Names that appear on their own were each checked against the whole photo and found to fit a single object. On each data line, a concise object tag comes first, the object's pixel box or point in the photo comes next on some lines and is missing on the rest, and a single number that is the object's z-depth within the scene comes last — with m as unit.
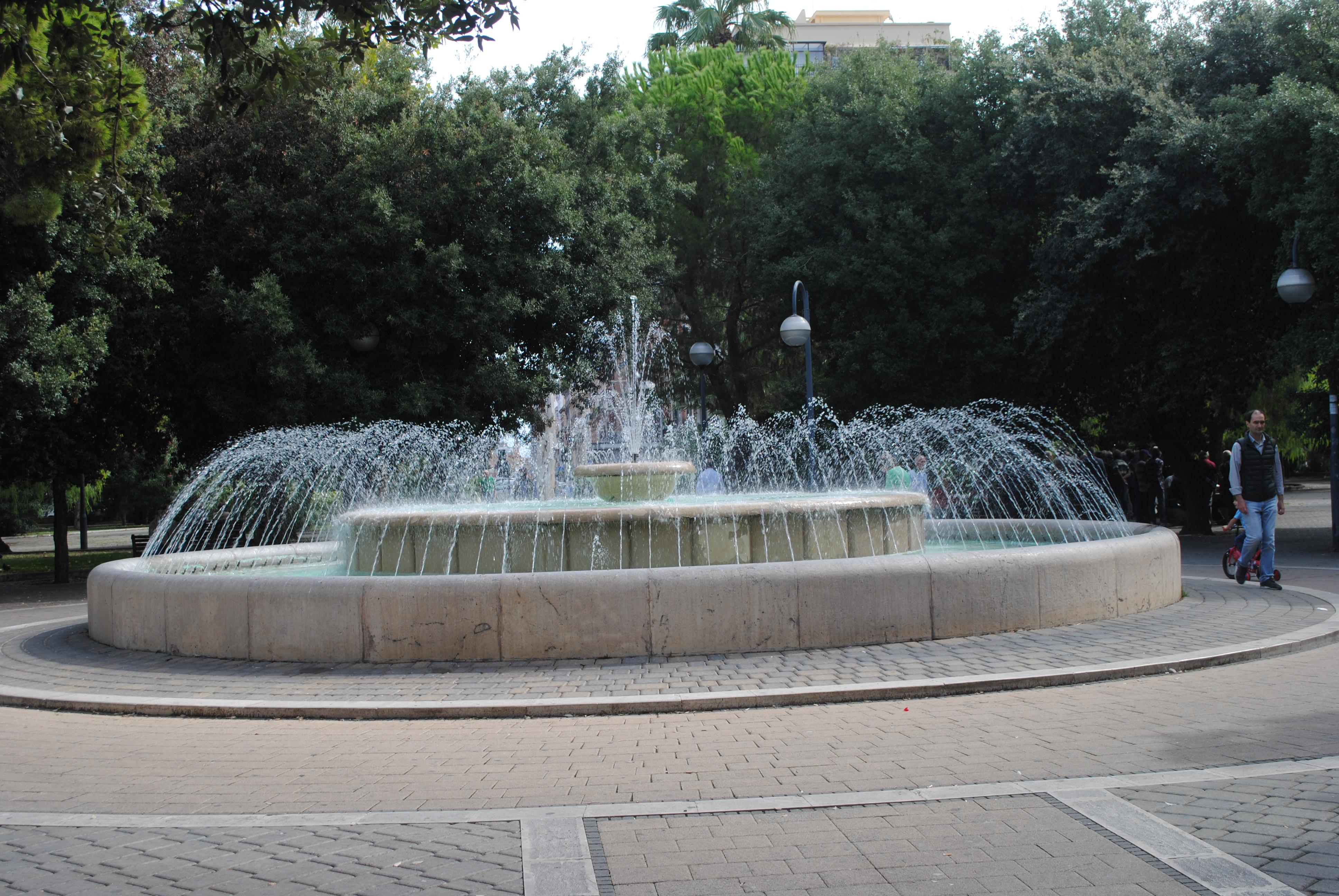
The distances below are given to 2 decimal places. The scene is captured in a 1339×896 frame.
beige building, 73.62
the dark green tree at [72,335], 15.39
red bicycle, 12.51
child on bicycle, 12.27
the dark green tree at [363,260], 18.38
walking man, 11.30
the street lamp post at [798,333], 17.66
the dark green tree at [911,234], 24.09
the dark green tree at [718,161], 31.39
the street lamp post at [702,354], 22.91
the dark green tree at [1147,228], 18.73
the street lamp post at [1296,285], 15.34
